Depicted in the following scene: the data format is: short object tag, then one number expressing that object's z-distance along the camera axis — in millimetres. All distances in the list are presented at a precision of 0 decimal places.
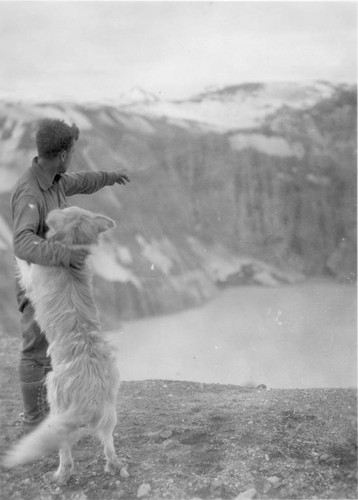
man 2785
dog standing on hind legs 2777
